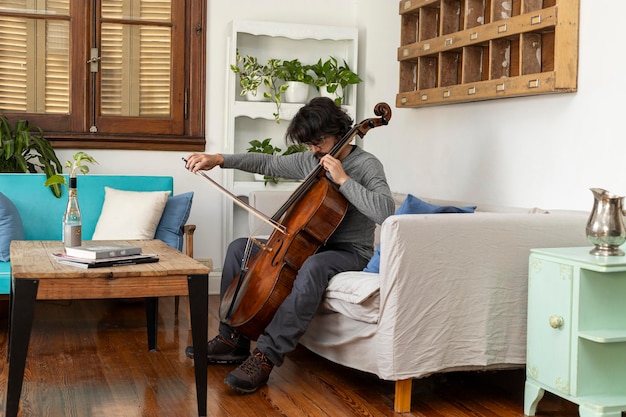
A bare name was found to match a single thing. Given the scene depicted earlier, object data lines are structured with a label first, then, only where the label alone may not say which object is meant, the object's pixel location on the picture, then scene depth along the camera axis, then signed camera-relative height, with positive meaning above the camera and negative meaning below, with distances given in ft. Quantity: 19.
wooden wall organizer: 10.88 +1.80
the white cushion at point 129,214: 14.39 -0.86
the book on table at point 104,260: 8.84 -1.04
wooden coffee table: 8.32 -1.27
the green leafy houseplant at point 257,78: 16.93 +1.77
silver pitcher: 8.87 -0.54
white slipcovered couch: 9.27 -1.40
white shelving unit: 16.97 +1.75
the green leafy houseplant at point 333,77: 16.98 +1.83
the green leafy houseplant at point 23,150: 14.73 +0.22
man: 10.15 -0.79
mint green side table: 8.65 -1.63
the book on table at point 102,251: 8.97 -0.94
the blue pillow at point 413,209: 10.51 -0.49
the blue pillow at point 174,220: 14.76 -0.96
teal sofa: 14.53 -0.74
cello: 10.27 -1.01
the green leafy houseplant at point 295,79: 17.08 +1.79
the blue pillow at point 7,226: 13.34 -1.03
